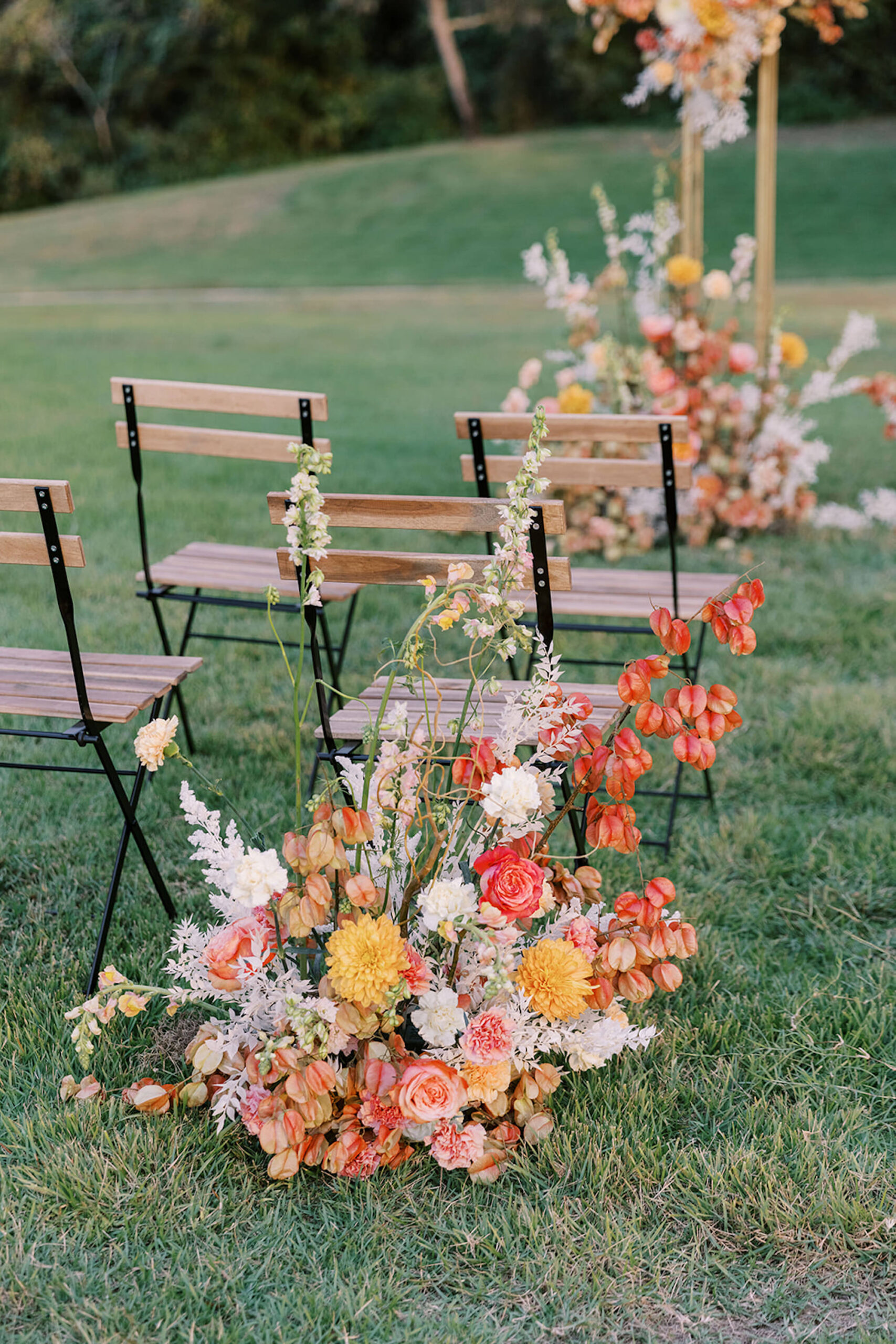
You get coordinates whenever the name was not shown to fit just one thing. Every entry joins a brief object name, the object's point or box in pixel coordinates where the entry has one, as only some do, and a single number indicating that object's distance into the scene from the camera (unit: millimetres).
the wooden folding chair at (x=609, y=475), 3031
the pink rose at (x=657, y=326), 5699
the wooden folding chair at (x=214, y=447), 3264
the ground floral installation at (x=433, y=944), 2018
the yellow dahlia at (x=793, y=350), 5809
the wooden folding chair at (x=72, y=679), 2387
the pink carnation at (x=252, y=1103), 2129
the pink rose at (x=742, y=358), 5727
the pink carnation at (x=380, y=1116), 2102
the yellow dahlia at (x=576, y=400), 5445
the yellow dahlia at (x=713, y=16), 5195
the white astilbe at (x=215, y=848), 2176
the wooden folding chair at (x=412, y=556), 2283
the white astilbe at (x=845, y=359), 5559
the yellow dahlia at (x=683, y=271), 5660
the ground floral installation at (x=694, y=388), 5656
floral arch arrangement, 5250
